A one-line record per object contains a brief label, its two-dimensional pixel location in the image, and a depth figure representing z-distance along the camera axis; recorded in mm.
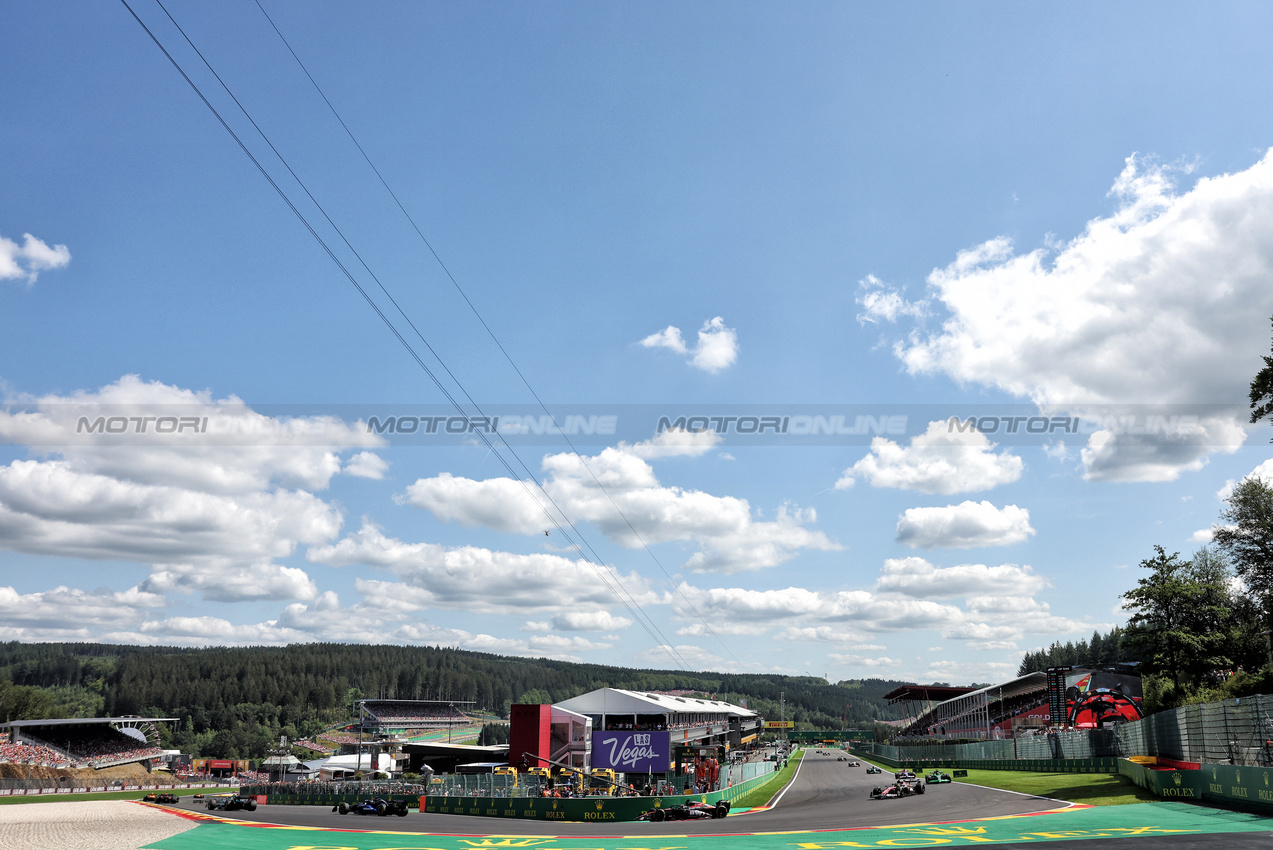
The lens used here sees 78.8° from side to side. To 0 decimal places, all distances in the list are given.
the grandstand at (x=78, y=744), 107750
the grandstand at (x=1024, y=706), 88875
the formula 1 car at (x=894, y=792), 51188
